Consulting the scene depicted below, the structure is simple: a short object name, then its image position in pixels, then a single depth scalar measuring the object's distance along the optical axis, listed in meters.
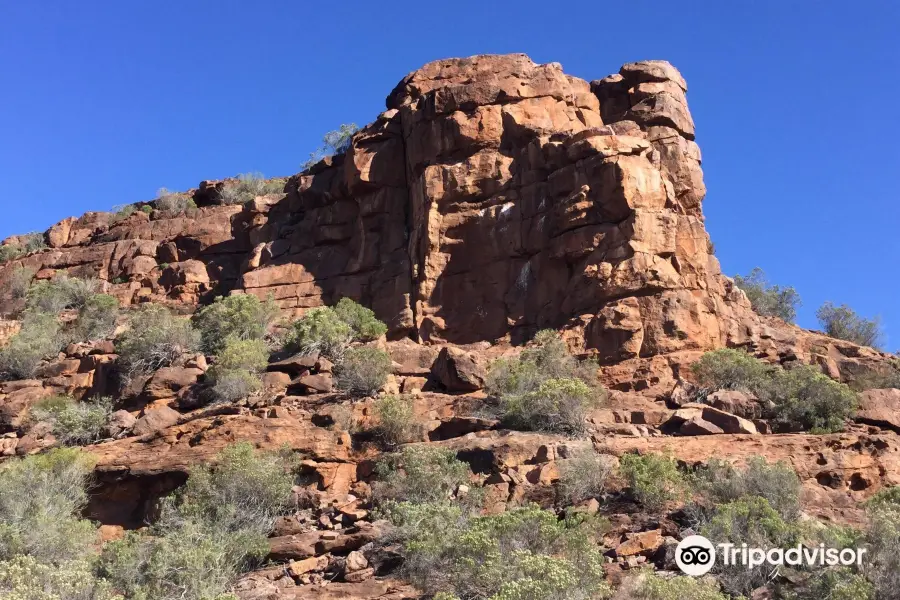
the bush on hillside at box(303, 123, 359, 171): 42.97
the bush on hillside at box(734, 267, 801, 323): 38.03
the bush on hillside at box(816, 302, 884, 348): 35.88
